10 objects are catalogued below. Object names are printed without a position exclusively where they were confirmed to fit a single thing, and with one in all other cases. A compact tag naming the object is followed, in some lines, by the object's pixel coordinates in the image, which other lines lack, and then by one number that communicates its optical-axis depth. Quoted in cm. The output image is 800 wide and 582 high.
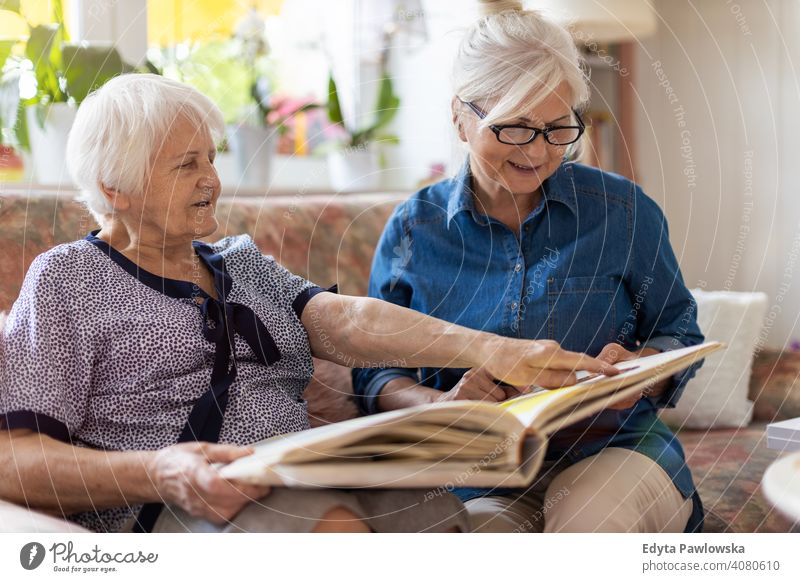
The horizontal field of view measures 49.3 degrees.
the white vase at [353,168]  219
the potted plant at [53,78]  154
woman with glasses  121
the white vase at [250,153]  204
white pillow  182
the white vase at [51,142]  155
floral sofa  132
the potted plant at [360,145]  221
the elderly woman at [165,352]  98
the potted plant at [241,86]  196
